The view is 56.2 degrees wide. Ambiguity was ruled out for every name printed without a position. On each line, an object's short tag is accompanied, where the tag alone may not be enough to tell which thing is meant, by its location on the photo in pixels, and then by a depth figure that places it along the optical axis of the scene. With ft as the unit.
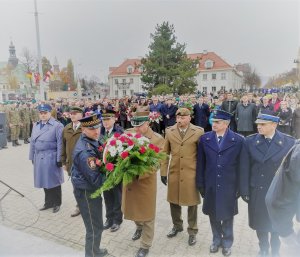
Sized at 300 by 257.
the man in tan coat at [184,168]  13.88
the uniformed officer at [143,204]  12.87
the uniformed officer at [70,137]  17.10
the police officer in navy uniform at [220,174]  12.78
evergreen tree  127.13
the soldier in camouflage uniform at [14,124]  43.98
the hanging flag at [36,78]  68.32
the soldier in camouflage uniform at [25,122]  46.51
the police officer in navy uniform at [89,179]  11.67
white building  214.28
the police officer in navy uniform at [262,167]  11.62
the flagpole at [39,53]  54.39
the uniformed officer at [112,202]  16.18
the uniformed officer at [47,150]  17.88
